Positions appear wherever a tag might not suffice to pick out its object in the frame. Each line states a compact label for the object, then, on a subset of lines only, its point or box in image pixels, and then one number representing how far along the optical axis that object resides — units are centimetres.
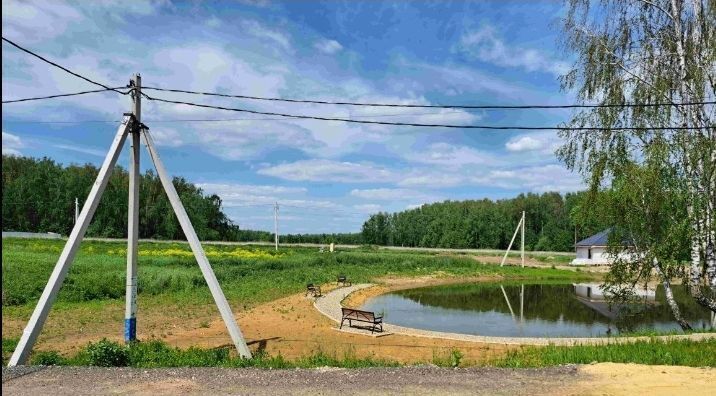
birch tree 1567
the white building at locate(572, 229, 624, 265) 5840
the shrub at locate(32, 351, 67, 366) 1008
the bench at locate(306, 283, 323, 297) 2645
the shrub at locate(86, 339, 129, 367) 995
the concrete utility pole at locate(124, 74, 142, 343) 1216
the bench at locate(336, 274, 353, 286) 3247
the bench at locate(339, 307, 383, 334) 1741
